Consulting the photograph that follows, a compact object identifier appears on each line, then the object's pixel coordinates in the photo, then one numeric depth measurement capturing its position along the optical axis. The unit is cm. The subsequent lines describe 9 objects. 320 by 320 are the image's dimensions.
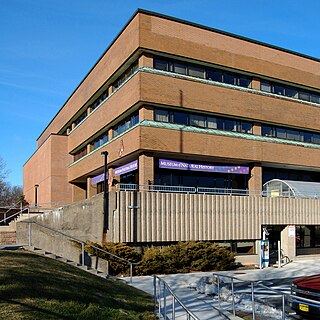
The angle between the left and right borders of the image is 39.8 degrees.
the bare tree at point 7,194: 7429
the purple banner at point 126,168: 2812
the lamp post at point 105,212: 2203
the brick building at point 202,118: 2647
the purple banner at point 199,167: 2747
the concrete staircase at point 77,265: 1678
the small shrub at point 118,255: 1936
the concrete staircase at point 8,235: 2466
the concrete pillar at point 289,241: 2759
